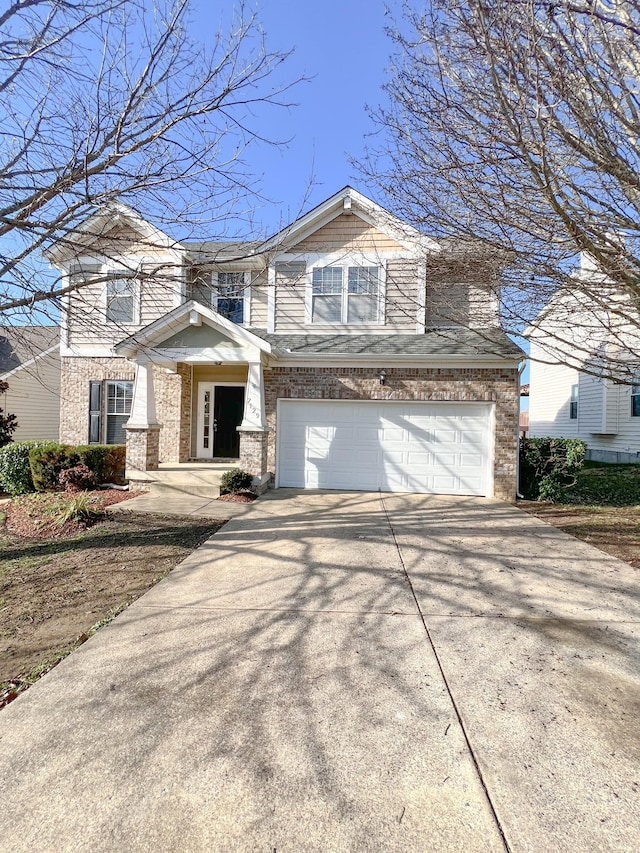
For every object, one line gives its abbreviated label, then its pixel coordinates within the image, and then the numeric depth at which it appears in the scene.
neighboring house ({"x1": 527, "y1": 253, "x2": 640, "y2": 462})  14.16
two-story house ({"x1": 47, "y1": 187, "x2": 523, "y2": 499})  9.05
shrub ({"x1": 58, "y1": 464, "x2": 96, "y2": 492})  9.12
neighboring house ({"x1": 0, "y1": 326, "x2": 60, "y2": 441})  15.05
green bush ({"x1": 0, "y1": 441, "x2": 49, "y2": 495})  9.74
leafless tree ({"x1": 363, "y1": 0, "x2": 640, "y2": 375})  4.33
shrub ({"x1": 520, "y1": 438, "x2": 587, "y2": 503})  8.94
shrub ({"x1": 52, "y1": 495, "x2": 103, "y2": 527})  6.64
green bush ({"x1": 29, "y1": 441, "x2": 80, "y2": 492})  9.48
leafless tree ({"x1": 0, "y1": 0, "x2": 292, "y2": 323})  3.89
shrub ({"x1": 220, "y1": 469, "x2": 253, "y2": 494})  8.73
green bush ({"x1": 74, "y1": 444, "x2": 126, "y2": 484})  9.56
